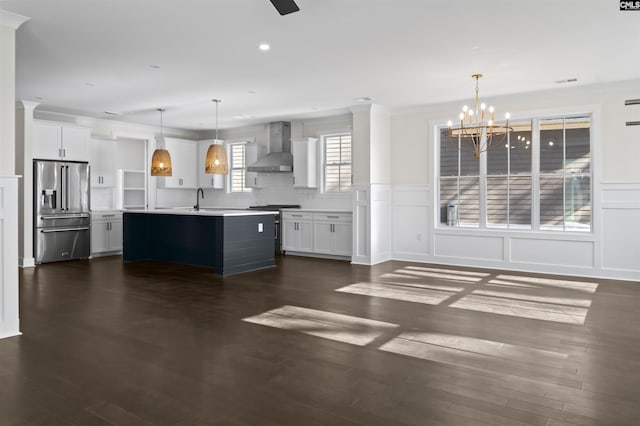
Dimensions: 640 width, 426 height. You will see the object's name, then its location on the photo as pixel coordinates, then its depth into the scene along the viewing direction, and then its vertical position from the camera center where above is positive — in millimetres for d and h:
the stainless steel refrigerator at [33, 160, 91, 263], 7566 +31
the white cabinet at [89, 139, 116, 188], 8672 +978
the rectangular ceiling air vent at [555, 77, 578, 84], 5895 +1701
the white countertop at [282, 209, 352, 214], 8216 +31
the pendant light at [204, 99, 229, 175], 6922 +789
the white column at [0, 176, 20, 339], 3648 -362
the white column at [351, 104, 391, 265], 7680 +496
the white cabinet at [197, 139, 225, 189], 10281 +810
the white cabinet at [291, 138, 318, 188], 8875 +969
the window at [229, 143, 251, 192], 10242 +1006
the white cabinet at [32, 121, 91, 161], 7645 +1240
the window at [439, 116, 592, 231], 6613 +494
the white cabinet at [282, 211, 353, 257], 8203 -390
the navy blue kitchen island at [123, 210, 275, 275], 6668 -418
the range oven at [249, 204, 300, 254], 9055 -141
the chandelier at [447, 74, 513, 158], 5315 +1101
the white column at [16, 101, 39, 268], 7336 +618
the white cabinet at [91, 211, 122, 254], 8492 -363
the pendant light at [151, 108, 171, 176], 7383 +797
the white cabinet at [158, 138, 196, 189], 9914 +1071
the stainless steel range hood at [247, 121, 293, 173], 8961 +1169
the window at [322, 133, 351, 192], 8758 +955
